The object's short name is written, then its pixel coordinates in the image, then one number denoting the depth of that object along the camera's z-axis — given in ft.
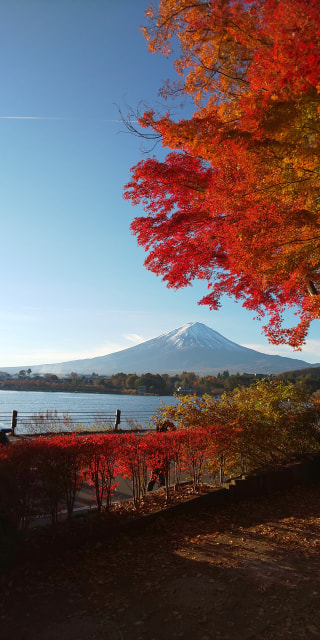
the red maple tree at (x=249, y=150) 15.31
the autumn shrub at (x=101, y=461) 14.16
